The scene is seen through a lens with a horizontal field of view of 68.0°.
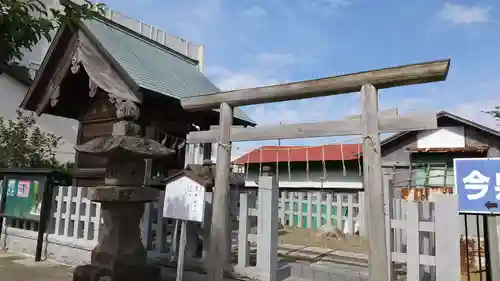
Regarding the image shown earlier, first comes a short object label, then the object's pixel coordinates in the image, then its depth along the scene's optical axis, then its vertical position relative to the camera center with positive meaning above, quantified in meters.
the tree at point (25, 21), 2.96 +1.41
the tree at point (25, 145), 12.51 +1.67
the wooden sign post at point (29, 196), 8.27 -0.07
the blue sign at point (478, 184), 4.00 +0.24
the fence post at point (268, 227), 5.34 -0.40
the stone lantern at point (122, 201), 5.71 -0.08
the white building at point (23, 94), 16.02 +4.06
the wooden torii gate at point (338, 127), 4.55 +1.02
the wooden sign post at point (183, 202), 4.68 -0.07
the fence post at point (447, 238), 4.19 -0.37
